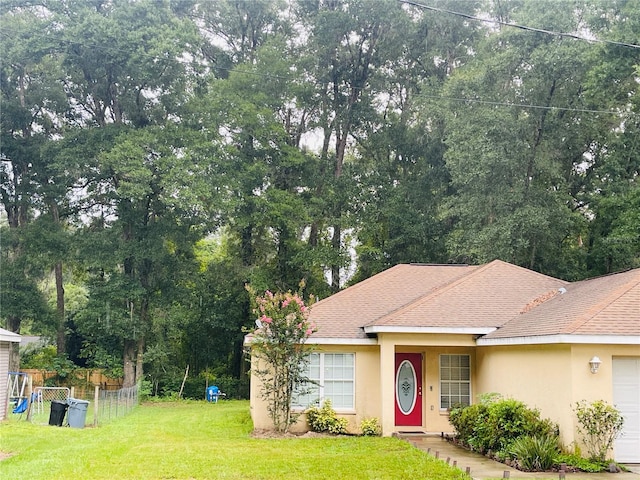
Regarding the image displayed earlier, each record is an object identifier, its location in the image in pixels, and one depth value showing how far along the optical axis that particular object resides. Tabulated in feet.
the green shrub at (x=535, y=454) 38.42
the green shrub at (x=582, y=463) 38.50
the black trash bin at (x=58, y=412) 57.93
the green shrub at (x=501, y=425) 41.73
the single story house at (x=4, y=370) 62.13
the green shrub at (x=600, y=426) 39.40
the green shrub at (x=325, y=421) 53.26
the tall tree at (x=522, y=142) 84.94
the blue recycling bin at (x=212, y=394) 100.48
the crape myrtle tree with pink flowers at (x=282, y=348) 52.11
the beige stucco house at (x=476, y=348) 41.22
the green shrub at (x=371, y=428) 52.90
